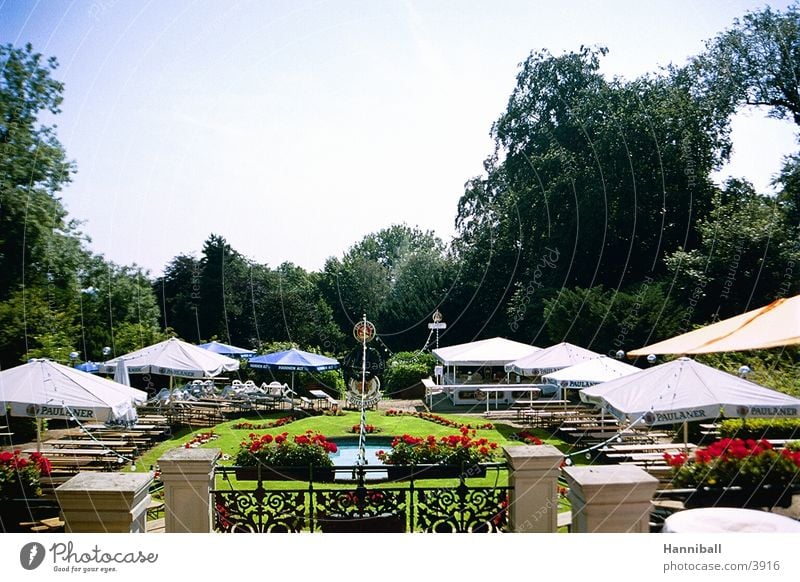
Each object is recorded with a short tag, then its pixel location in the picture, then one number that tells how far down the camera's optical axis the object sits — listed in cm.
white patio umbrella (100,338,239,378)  1366
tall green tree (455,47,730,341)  1518
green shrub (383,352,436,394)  2084
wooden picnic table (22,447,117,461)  941
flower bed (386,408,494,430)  1380
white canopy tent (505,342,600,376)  1393
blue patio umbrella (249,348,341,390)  1573
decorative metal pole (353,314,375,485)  1041
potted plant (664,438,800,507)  599
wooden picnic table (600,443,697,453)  959
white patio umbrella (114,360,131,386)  1318
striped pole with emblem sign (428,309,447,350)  2118
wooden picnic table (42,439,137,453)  1020
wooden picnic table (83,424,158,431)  1175
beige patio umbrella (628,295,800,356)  527
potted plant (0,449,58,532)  625
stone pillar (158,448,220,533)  502
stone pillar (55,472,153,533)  429
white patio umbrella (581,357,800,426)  707
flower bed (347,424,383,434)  1336
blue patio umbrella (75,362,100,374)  1593
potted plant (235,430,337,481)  796
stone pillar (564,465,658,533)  446
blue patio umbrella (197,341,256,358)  1938
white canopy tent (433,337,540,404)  1750
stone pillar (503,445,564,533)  508
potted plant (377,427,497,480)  772
